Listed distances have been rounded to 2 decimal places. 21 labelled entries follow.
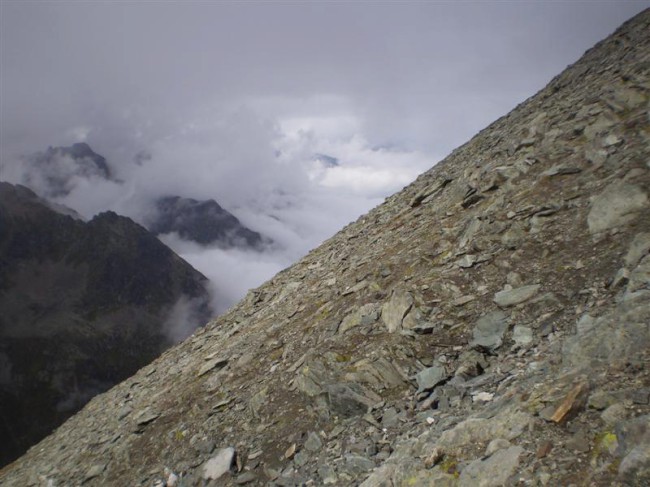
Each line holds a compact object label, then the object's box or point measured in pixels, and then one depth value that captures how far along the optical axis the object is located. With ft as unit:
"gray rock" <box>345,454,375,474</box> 31.50
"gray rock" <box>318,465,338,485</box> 32.24
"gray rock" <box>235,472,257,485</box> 36.68
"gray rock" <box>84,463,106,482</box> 50.42
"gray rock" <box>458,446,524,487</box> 22.71
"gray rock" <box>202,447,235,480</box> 38.96
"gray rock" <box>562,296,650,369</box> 26.45
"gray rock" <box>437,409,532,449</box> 25.30
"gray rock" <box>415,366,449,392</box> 36.83
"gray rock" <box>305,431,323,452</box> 36.65
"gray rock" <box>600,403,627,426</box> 22.10
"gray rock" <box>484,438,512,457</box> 24.48
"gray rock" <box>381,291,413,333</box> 46.29
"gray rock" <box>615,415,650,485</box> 18.93
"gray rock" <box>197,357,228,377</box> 61.77
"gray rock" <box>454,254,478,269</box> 48.16
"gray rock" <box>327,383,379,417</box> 38.68
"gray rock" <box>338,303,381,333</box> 50.01
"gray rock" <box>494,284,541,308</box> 39.66
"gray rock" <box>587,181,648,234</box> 40.37
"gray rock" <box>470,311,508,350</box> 37.45
